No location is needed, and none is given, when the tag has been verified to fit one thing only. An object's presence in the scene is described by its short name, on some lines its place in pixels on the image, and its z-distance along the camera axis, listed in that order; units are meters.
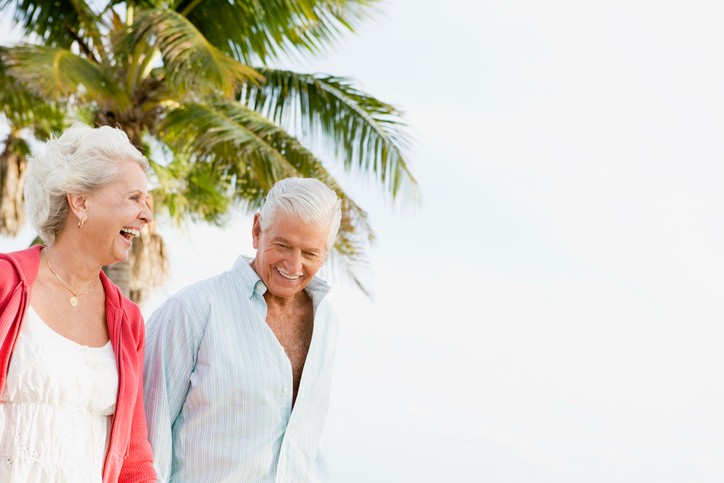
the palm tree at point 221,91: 9.41
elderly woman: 2.81
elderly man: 3.31
